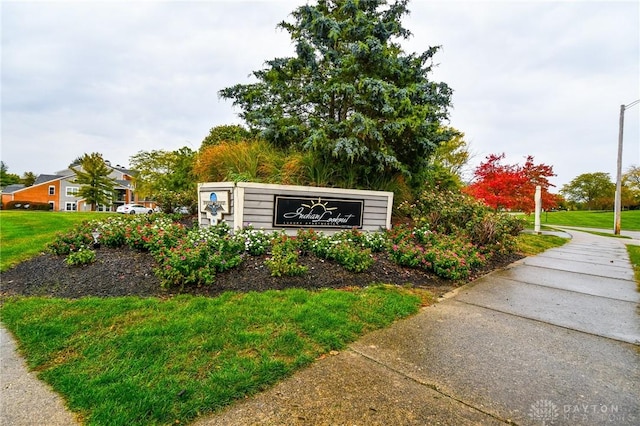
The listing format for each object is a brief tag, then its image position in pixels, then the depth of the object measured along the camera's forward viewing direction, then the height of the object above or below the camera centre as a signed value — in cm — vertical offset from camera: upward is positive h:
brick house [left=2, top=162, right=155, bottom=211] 3747 +45
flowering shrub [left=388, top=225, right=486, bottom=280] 434 -68
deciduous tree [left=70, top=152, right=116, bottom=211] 2464 +160
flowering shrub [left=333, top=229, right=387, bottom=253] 505 -56
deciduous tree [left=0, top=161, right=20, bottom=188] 4732 +306
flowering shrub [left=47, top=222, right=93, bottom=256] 455 -71
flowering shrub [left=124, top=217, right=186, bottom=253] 415 -54
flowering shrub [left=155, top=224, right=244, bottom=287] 328 -69
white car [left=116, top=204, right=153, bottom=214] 3200 -92
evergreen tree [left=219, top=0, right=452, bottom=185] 596 +257
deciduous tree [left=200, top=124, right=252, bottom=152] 1234 +317
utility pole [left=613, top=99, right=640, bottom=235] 1324 +198
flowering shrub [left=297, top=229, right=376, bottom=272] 417 -63
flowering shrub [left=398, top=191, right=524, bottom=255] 593 -21
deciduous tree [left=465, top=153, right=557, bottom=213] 1087 +117
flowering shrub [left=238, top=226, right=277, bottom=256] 435 -56
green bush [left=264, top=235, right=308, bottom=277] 374 -76
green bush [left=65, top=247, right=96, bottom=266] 396 -83
